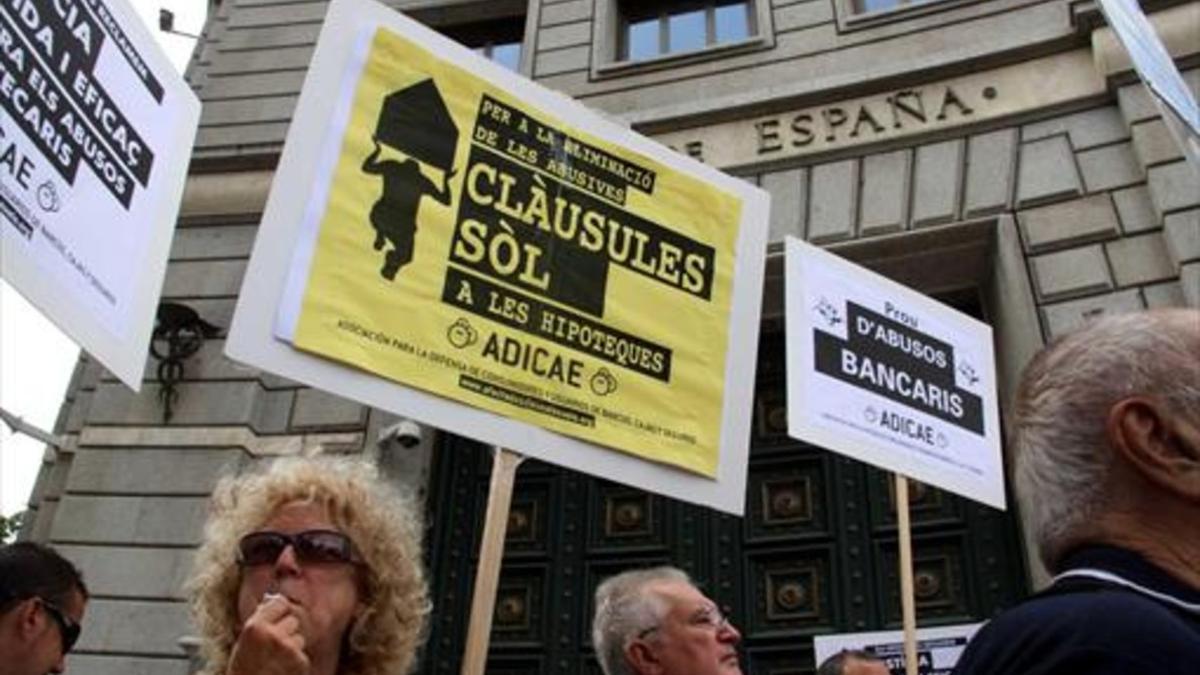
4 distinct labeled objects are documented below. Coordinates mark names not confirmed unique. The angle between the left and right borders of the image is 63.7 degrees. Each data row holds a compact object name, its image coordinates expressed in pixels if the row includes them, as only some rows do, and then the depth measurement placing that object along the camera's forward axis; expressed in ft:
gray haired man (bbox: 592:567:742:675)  11.80
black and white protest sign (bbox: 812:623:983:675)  20.53
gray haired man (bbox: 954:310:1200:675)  4.36
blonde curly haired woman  7.50
